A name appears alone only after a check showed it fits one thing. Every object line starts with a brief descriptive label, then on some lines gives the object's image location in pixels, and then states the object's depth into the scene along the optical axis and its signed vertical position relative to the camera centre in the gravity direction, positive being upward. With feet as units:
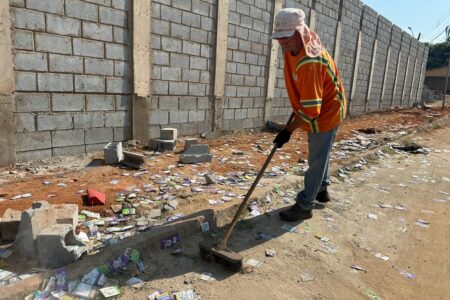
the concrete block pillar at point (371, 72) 50.62 +4.15
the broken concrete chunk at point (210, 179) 13.42 -3.48
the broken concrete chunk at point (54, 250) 7.29 -3.61
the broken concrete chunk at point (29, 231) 7.61 -3.41
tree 122.21 +17.41
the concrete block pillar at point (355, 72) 44.75 +3.52
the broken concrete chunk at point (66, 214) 8.68 -3.40
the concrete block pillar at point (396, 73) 62.75 +5.20
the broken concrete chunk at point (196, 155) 16.75 -3.24
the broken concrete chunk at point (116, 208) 10.61 -3.85
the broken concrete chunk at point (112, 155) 15.88 -3.25
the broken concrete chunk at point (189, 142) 18.79 -2.90
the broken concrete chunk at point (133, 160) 15.37 -3.39
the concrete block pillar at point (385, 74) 56.95 +4.51
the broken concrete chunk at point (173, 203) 10.92 -3.72
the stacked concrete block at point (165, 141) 18.81 -2.95
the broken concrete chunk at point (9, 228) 8.47 -3.71
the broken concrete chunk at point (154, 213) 10.23 -3.82
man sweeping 9.02 +0.05
